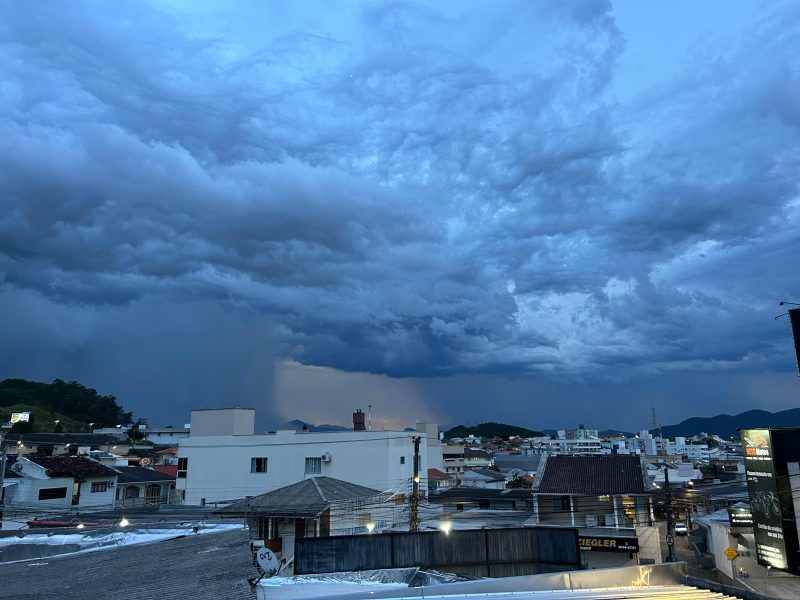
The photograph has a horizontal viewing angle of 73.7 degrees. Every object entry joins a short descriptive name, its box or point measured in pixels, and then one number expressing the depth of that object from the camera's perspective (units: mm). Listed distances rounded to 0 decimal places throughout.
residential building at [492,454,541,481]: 96925
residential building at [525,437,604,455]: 151588
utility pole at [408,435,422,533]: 26250
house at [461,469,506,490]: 76875
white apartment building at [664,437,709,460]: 146875
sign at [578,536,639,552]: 34406
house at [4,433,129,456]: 72250
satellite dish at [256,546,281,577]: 12312
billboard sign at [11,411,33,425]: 105750
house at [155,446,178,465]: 93300
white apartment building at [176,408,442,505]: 49844
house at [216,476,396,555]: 30656
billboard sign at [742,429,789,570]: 29328
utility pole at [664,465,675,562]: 28469
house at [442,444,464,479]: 106394
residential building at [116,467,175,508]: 56656
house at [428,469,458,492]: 75438
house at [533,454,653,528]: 36938
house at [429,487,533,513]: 49919
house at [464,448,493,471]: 110125
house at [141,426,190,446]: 139488
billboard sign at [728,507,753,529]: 34094
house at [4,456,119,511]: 46562
